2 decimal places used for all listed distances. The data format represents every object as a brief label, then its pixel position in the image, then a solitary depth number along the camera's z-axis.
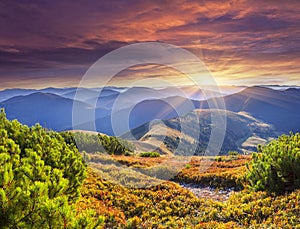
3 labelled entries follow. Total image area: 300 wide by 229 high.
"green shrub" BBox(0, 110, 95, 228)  4.78
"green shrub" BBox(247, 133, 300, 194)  13.55
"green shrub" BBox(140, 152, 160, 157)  38.44
